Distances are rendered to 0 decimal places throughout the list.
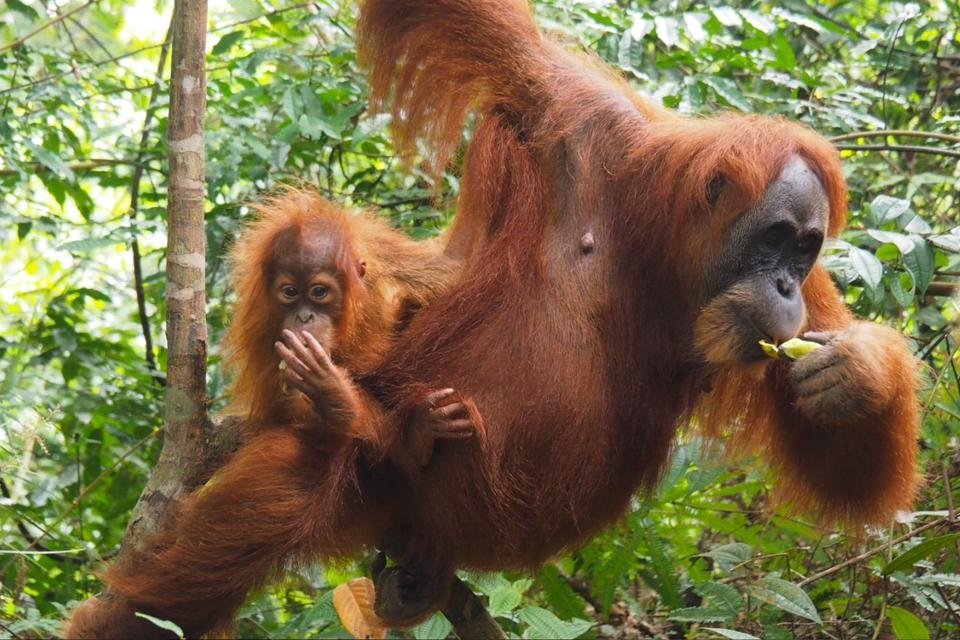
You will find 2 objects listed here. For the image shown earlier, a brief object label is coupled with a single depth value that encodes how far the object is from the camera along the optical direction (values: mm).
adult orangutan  3268
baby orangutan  3279
